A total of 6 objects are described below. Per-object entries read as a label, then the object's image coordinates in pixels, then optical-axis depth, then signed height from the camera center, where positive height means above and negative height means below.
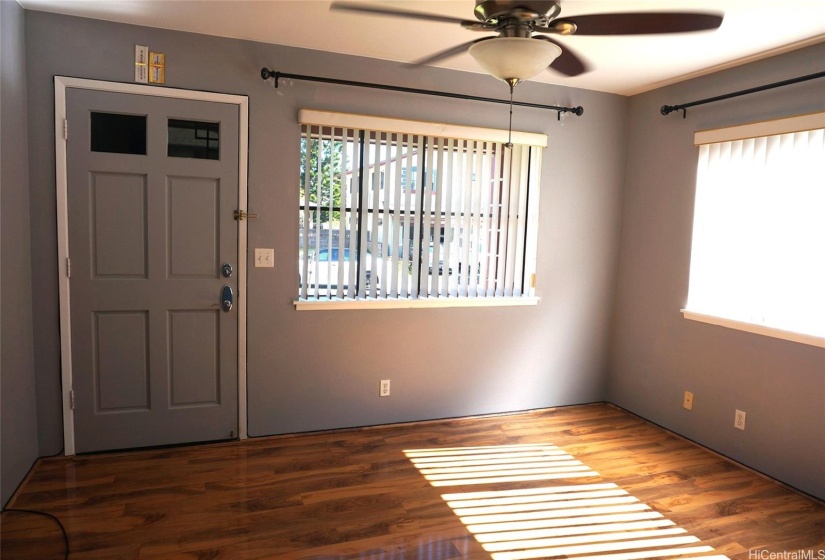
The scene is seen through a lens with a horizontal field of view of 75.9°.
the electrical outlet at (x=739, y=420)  3.38 -1.13
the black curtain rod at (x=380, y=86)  3.26 +0.96
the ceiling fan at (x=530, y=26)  1.95 +0.82
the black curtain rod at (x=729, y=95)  2.91 +0.93
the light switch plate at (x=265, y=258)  3.41 -0.20
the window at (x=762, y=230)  2.98 +0.09
